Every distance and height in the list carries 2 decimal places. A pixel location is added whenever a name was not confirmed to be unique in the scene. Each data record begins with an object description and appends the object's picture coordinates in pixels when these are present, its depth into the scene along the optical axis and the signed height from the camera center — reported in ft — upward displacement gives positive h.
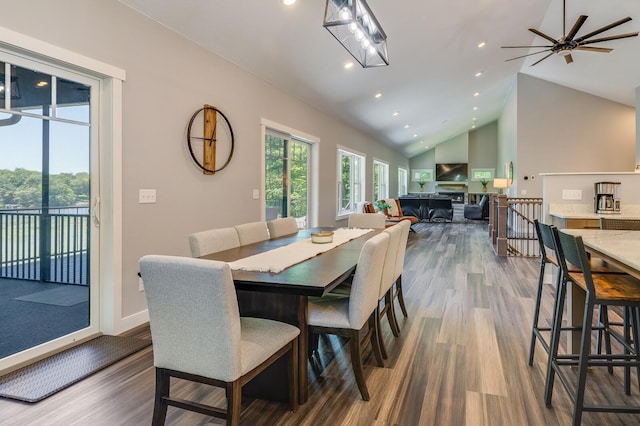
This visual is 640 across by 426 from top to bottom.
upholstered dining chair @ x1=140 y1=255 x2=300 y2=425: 4.79 -1.61
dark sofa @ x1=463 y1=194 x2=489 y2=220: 42.47 +0.08
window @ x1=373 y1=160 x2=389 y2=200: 39.42 +3.30
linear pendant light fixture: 9.09 +4.93
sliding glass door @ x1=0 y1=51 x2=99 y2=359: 7.86 +0.07
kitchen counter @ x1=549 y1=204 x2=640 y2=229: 12.15 -0.11
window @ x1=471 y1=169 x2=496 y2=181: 53.62 +5.16
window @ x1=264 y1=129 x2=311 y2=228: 17.51 +1.70
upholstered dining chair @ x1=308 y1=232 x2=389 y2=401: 6.65 -1.84
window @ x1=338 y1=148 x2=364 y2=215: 28.04 +2.38
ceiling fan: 13.96 +6.82
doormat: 6.98 -3.27
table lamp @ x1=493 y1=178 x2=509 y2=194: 34.04 +2.50
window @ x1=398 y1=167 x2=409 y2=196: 53.14 +4.35
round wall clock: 12.13 +2.34
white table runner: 6.59 -0.93
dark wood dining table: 5.69 -1.22
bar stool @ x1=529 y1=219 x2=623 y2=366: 7.08 -1.08
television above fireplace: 54.29 +5.50
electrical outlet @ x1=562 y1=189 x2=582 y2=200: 13.44 +0.60
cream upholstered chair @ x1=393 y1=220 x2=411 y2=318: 10.13 -1.40
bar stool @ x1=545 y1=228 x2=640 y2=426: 5.43 -1.31
